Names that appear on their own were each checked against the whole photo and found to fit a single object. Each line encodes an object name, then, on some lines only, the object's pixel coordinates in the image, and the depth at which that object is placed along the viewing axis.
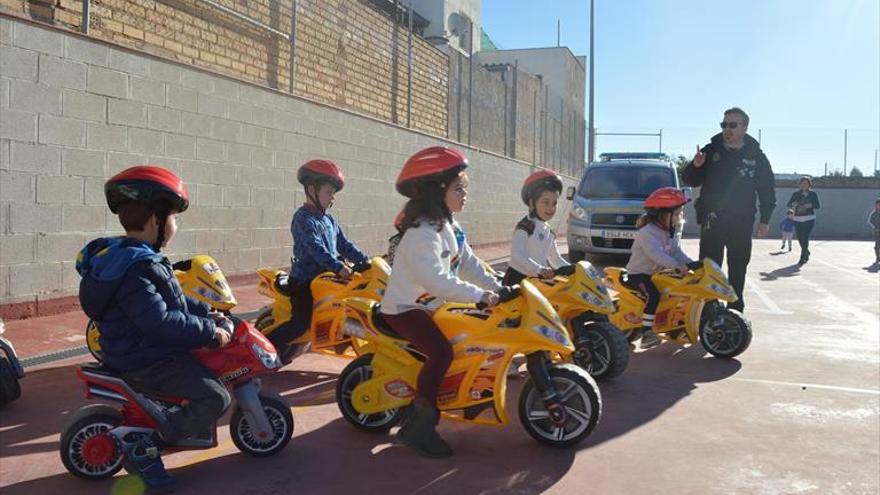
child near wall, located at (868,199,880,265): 17.69
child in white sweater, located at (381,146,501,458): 3.68
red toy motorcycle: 3.27
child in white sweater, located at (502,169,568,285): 5.54
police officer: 6.98
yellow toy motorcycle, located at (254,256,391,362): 5.35
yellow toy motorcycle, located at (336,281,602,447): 3.70
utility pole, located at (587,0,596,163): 28.38
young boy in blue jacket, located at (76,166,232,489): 3.09
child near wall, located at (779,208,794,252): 21.55
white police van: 13.82
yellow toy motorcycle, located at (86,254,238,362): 5.16
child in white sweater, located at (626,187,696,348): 6.47
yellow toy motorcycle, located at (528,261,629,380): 5.16
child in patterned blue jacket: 5.47
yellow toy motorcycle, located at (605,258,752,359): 6.24
